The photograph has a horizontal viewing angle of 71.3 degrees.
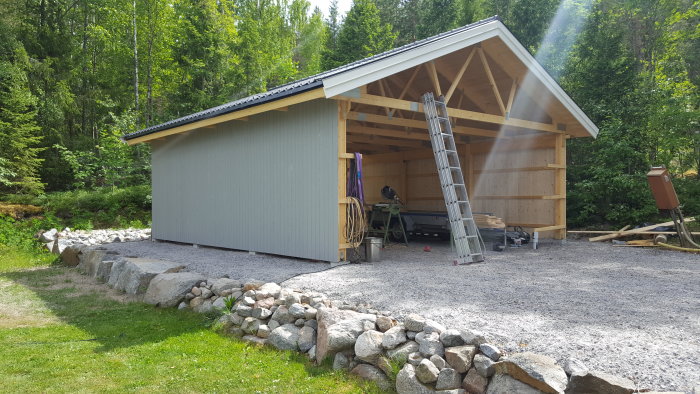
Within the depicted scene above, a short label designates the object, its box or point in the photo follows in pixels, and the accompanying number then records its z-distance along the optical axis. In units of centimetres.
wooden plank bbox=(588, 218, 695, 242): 1044
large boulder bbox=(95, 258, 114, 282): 864
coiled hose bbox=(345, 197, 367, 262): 754
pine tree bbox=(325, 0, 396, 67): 2316
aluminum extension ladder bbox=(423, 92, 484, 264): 766
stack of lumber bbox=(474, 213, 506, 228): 998
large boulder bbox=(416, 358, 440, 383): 351
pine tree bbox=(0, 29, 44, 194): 1669
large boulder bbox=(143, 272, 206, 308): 644
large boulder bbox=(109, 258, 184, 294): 723
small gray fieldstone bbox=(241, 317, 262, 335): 514
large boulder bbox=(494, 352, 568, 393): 300
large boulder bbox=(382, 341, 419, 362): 380
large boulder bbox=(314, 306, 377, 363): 419
